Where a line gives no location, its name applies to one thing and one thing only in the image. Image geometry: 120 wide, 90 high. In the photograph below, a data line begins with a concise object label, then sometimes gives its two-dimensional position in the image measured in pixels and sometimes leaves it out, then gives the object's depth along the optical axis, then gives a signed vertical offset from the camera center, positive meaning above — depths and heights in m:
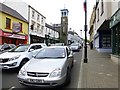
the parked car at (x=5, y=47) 8.16 -0.23
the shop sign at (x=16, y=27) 14.57 +2.96
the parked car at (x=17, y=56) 4.48 -0.63
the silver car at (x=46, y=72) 2.92 -0.95
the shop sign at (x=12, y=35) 13.19 +1.48
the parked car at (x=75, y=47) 15.27 -0.41
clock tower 35.15 +7.92
